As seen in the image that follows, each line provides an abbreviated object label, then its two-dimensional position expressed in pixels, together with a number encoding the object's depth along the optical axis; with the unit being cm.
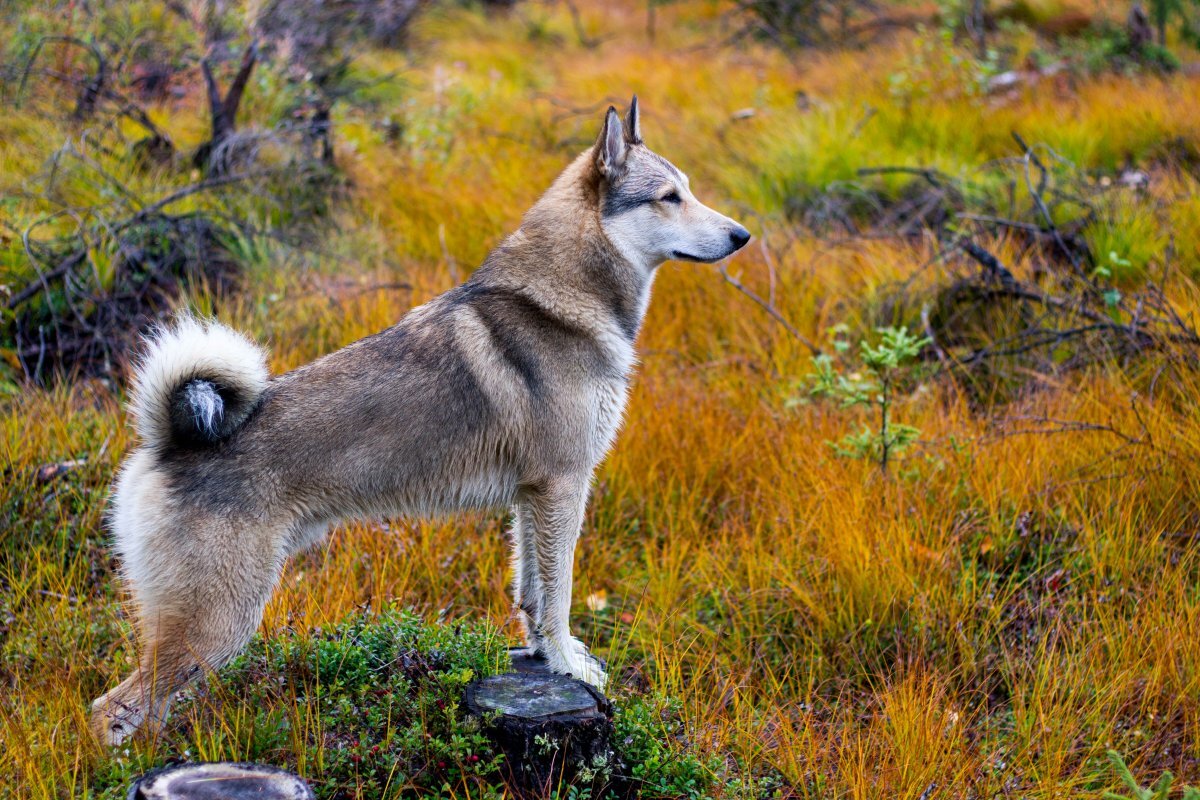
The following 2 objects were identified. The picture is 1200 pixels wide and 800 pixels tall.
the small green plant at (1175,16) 930
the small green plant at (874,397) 456
